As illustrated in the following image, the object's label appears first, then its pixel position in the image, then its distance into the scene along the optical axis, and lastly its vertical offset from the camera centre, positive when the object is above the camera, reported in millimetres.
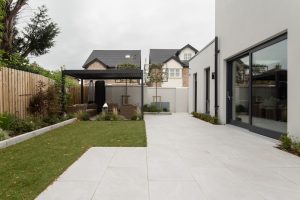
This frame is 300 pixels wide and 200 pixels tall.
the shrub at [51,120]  6867 -777
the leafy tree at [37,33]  12195 +4076
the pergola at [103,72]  9034 +1248
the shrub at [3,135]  4356 -838
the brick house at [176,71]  24347 +3424
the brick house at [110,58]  25473 +5494
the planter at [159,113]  12131 -915
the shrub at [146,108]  12624 -629
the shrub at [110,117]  8827 -853
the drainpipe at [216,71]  7813 +1107
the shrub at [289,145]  3770 -932
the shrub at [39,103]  6548 -164
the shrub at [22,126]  5143 -777
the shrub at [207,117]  7631 -837
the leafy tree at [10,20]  9855 +4034
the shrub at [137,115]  9013 -801
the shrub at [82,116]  8806 -804
